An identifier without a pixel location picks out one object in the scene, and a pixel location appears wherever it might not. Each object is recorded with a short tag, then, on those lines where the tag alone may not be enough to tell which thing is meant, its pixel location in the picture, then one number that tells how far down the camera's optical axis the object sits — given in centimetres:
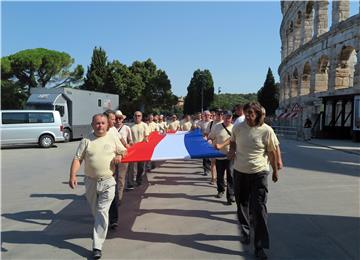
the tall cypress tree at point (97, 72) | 6906
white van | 2150
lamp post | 9121
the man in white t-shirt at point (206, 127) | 1246
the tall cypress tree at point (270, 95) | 9488
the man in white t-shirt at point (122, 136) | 803
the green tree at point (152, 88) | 7850
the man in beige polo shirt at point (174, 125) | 1825
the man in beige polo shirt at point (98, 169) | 549
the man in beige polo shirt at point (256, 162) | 536
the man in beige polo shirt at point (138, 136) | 1009
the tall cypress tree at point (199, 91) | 9675
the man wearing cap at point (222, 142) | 863
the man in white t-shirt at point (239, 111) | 832
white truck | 2677
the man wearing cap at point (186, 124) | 1750
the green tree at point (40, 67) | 6334
